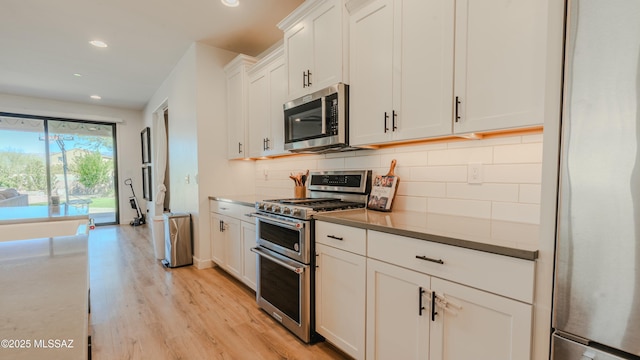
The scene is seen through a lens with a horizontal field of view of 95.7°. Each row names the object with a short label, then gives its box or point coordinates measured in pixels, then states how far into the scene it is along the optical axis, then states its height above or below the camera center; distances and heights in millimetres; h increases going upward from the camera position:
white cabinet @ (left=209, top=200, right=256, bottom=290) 2750 -775
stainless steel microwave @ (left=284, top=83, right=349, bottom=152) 2078 +368
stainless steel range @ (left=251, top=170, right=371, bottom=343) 1937 -566
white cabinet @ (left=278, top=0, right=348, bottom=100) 2084 +962
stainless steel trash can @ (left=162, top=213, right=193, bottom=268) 3572 -904
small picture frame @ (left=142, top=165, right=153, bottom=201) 6340 -345
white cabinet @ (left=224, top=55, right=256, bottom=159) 3357 +764
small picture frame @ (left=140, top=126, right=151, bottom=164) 6215 +523
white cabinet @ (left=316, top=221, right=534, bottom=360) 1062 -591
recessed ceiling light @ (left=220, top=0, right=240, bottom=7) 2631 +1514
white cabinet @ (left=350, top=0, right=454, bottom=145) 1544 +585
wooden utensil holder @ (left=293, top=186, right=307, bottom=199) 2836 -235
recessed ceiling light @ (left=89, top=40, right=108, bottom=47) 3430 +1493
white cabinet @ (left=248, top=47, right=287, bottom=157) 2852 +664
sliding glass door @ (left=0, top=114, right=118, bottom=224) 5750 +129
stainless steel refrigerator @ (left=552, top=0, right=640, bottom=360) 747 -46
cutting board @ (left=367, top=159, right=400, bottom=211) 2000 -160
